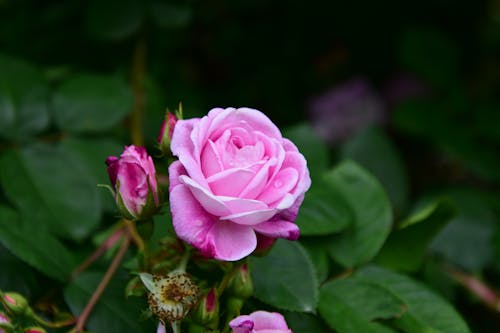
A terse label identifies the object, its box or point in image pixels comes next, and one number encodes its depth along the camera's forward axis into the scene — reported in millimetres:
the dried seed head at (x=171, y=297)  582
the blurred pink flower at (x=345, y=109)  1208
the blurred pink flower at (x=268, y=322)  577
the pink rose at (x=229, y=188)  572
